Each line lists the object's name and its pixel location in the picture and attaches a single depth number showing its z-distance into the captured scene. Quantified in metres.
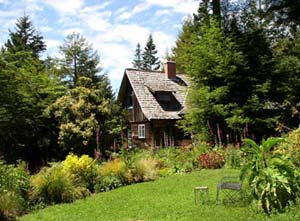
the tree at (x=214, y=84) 20.39
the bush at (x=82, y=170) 12.27
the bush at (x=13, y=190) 9.07
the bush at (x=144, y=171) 13.56
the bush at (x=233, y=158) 14.85
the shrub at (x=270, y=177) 7.34
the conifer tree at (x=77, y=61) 38.78
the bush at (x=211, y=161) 15.29
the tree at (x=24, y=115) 19.45
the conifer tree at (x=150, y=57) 72.06
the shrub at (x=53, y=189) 10.91
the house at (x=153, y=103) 27.88
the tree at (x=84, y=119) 19.89
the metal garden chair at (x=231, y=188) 8.36
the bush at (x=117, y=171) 13.23
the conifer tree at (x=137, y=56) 74.44
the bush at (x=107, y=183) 12.57
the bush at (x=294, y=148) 9.43
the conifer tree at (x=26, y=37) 40.03
